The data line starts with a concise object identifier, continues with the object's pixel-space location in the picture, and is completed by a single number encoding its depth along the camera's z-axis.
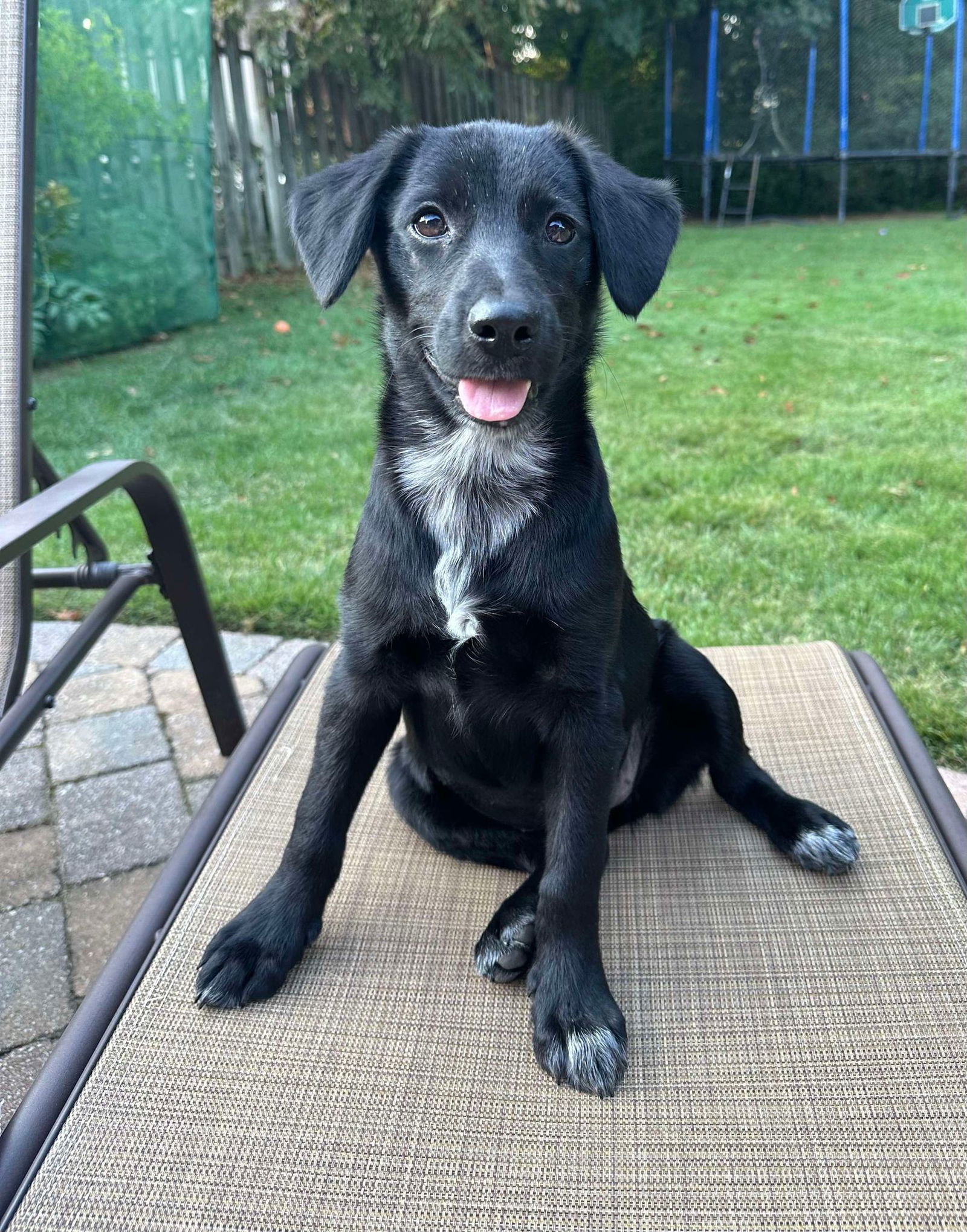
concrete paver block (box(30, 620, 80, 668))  3.25
